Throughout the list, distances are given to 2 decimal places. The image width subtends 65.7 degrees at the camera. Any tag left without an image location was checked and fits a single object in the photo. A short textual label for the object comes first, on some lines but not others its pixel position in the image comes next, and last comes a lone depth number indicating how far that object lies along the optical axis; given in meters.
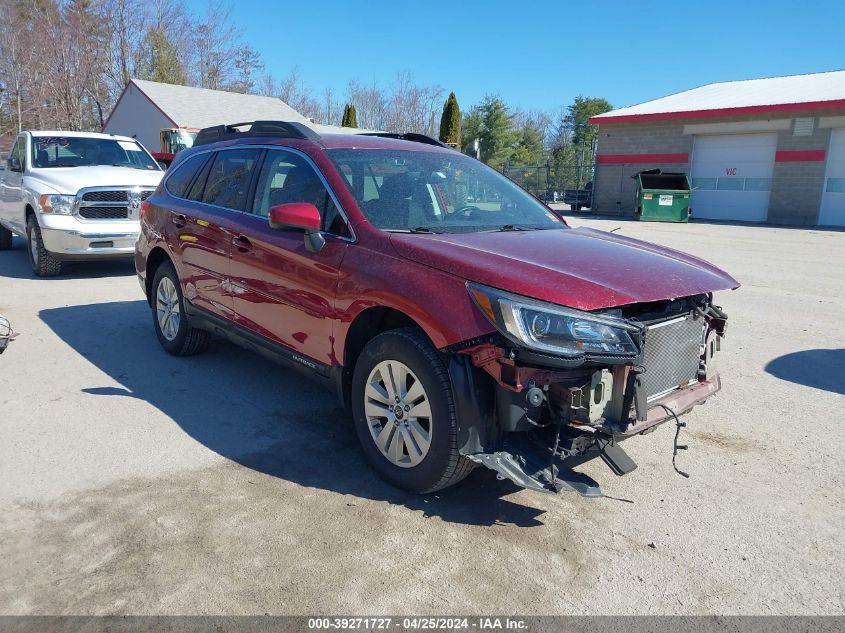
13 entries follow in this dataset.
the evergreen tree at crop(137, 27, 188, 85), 46.31
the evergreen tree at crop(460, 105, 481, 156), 52.47
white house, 36.38
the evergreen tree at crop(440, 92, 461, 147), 39.06
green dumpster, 23.22
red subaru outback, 2.97
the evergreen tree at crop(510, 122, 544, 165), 51.97
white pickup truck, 8.91
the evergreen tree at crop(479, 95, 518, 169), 51.31
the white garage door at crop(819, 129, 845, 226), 22.31
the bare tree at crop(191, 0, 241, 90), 50.56
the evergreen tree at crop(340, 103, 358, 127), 42.91
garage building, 22.53
